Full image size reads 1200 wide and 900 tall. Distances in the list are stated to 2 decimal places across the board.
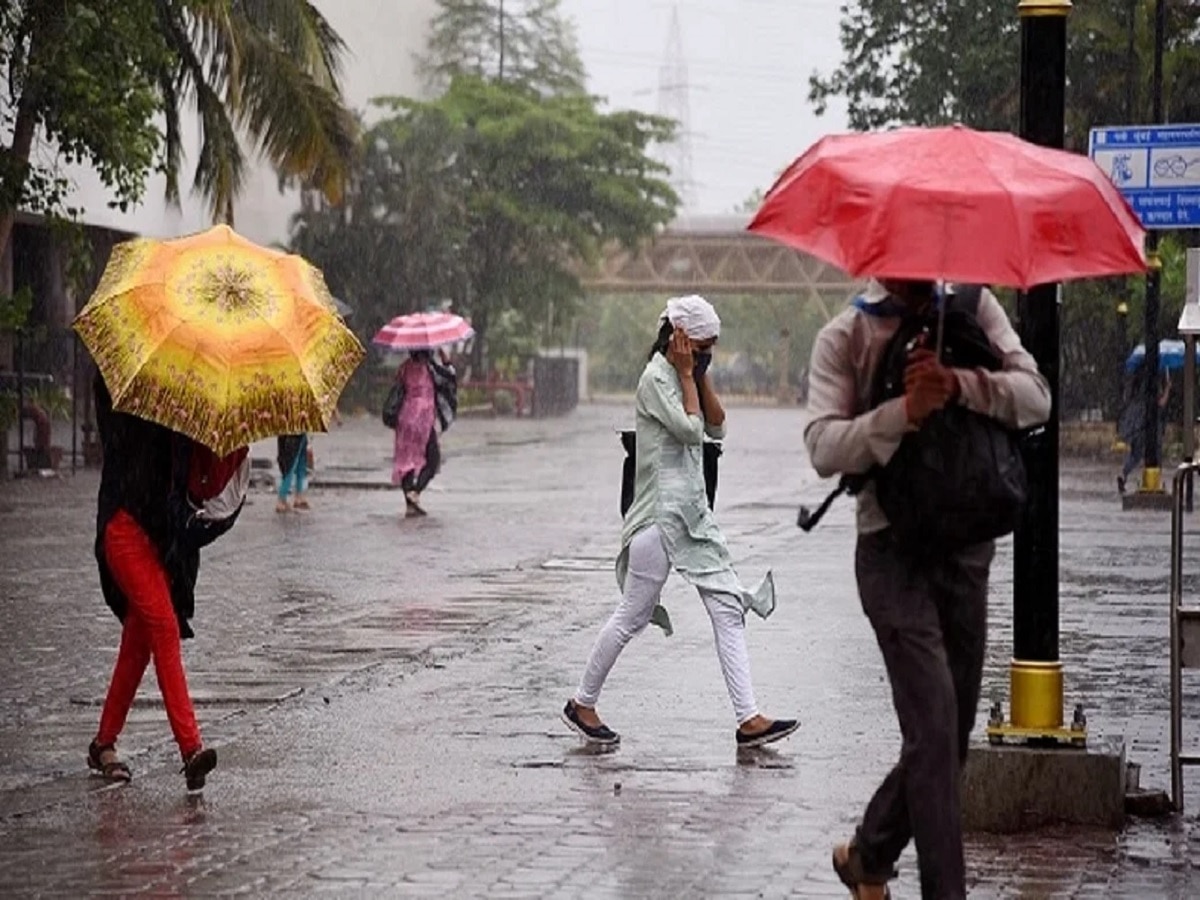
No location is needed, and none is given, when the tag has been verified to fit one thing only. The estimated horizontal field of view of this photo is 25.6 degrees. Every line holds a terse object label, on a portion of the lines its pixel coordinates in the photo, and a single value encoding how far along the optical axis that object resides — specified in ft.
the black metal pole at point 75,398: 99.25
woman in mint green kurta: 34.55
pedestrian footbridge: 293.43
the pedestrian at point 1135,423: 91.20
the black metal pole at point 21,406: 92.73
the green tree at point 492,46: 258.57
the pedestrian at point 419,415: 79.51
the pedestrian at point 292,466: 79.71
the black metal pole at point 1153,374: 88.02
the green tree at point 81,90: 77.20
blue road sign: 58.59
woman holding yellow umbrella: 29.60
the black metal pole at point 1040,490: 28.40
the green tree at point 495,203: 182.39
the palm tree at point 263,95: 89.25
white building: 142.92
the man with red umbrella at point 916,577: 21.79
